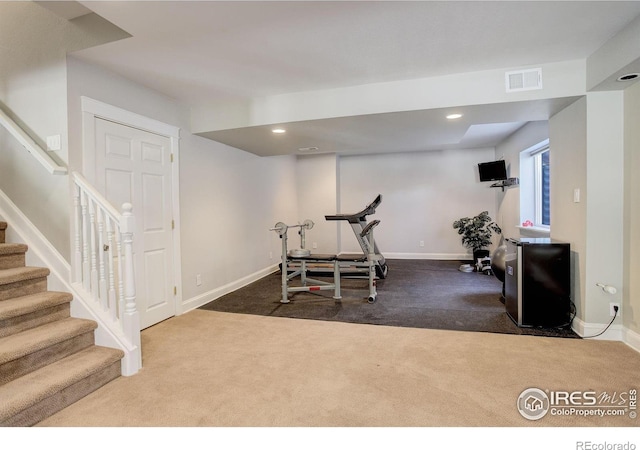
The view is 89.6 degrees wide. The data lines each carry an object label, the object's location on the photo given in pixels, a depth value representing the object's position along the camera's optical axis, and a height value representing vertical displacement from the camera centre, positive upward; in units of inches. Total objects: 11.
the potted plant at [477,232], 243.3 -15.2
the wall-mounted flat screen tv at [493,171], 224.5 +29.3
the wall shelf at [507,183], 212.5 +20.0
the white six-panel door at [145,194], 109.0 +8.9
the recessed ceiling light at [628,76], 90.5 +37.9
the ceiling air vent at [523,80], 108.0 +44.3
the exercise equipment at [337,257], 159.2 -22.1
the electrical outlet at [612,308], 105.8 -32.4
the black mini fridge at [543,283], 114.4 -25.8
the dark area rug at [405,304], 124.9 -42.3
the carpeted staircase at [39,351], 67.1 -32.4
